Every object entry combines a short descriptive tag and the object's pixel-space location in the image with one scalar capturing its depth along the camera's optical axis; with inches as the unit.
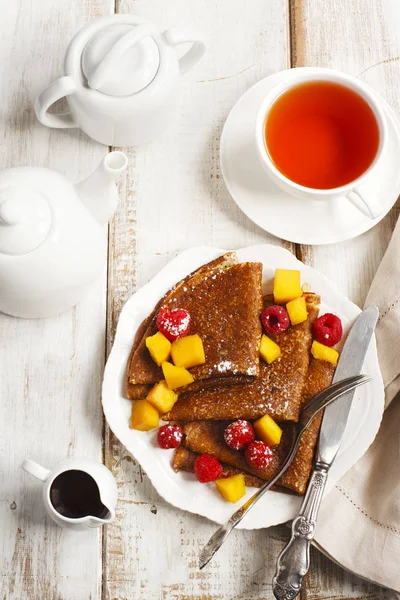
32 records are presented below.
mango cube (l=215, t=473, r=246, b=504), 45.2
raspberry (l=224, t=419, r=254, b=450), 45.0
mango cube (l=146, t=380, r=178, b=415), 45.3
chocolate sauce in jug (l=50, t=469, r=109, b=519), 44.4
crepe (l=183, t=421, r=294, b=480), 45.4
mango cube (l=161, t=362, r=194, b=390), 45.3
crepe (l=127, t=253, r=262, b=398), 45.4
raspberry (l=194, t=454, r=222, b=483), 45.1
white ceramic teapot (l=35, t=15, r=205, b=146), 44.3
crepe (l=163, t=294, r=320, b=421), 45.4
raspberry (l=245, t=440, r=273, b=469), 44.9
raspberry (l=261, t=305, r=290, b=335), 45.9
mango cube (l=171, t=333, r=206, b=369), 45.4
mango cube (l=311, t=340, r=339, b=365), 46.2
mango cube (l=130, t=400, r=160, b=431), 45.3
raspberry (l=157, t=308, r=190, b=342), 45.5
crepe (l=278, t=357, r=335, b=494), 45.3
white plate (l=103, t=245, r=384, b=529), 45.5
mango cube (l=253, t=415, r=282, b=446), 45.2
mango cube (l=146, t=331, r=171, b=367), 45.3
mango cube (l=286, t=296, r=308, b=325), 45.9
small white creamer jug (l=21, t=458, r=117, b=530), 44.3
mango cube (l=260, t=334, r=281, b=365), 45.8
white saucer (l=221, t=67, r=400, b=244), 47.2
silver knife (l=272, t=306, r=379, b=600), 45.0
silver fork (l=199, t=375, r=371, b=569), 44.9
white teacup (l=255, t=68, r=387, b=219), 45.7
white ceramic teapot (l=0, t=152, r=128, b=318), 42.9
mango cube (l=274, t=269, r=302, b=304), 46.1
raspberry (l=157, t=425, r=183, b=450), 45.3
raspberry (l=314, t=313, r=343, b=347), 46.0
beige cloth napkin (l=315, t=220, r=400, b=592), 45.7
